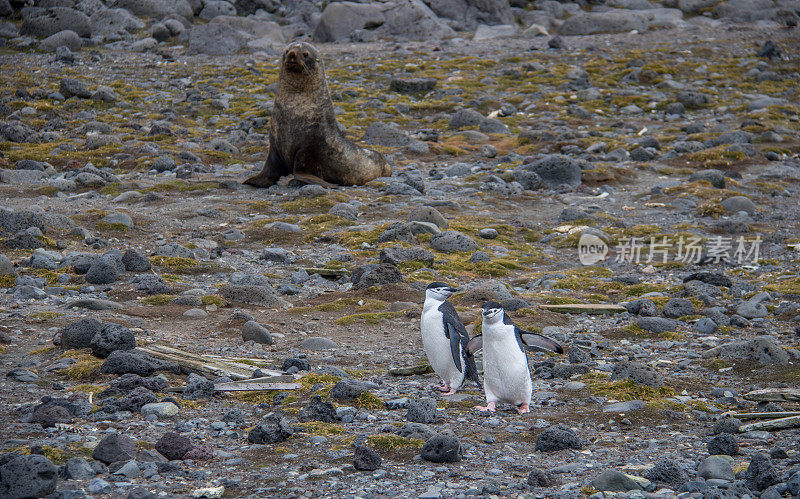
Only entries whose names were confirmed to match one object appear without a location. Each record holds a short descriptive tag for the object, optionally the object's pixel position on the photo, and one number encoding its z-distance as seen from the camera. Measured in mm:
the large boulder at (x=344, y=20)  52594
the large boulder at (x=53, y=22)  46219
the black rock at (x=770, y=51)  47250
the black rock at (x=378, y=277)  17234
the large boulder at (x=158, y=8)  52281
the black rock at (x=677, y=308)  15922
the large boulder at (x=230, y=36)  47344
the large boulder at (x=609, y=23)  55656
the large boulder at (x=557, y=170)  27328
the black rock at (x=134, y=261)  17047
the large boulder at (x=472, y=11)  57281
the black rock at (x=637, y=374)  11773
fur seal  25594
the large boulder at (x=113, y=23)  48187
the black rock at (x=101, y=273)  16219
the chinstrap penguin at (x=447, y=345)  11555
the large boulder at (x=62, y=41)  44281
